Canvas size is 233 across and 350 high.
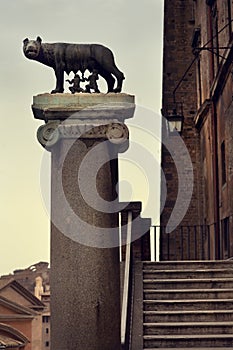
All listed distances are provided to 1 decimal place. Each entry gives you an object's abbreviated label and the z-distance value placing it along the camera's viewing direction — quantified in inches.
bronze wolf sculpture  379.2
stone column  359.0
